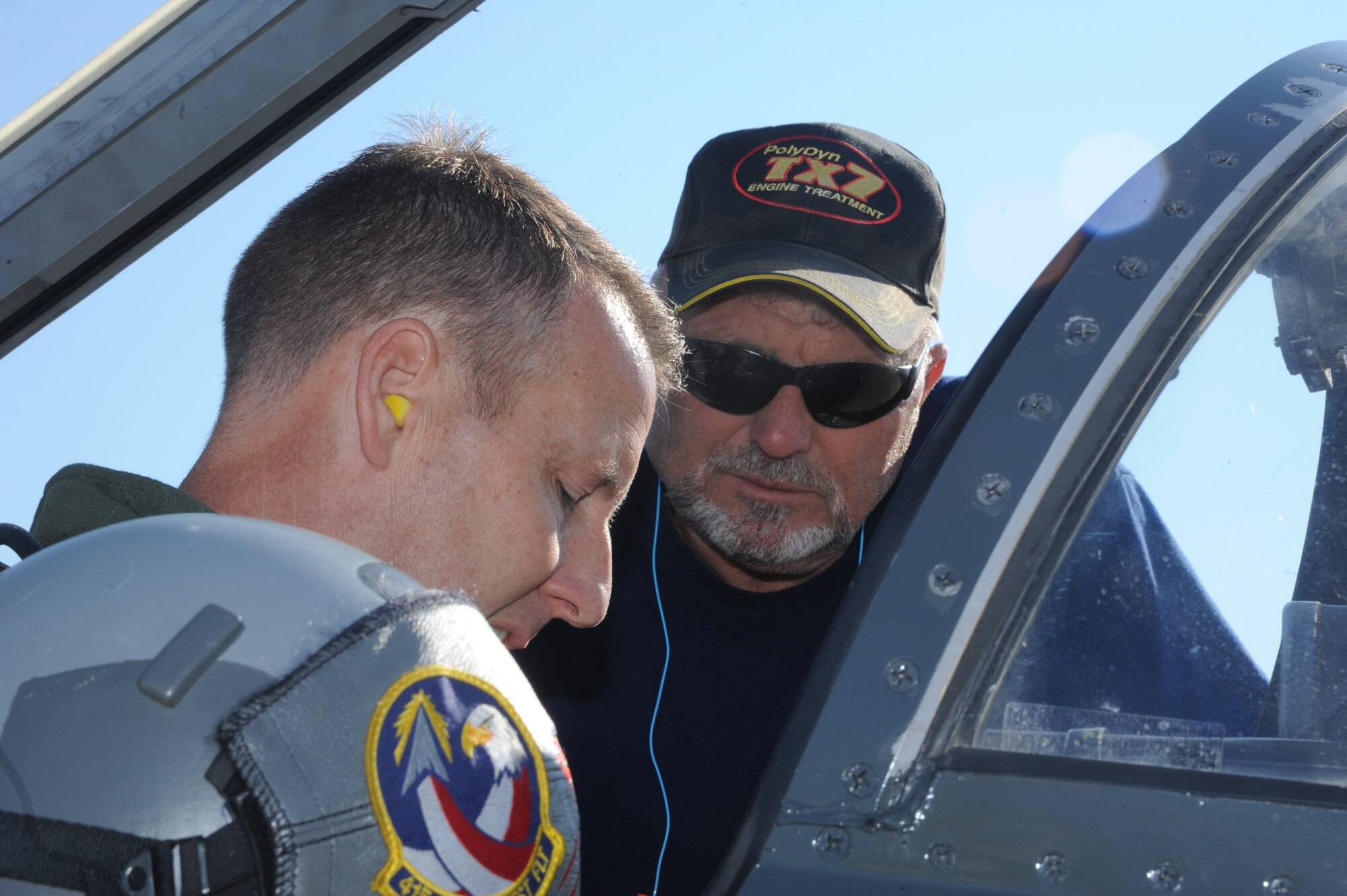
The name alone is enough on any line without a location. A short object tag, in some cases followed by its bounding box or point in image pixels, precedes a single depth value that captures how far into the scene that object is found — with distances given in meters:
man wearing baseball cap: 1.82
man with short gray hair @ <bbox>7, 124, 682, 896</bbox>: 1.40
